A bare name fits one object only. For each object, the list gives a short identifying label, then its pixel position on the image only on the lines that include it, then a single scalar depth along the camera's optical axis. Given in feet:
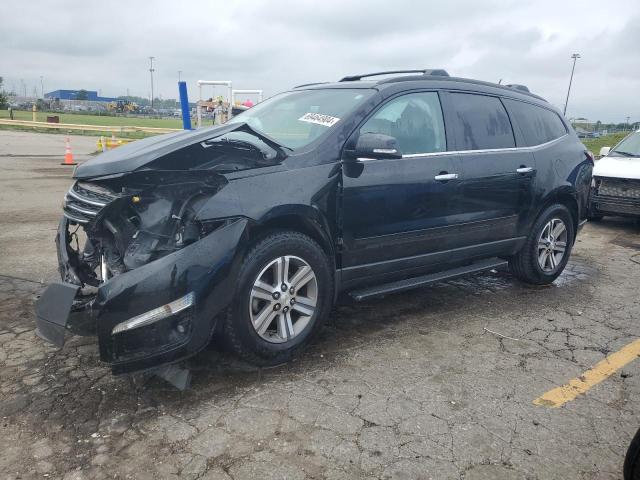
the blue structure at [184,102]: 31.53
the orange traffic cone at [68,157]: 47.80
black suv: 9.37
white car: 27.37
